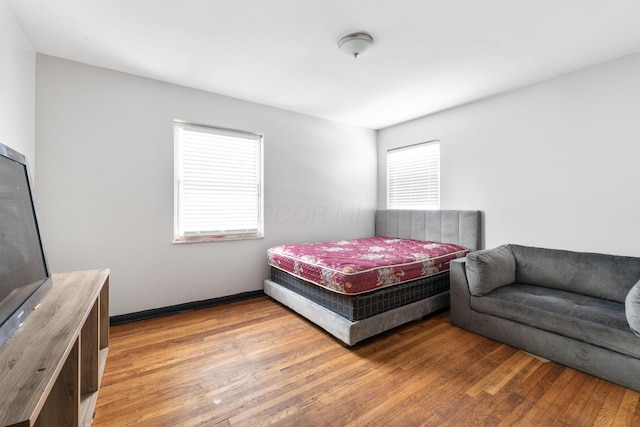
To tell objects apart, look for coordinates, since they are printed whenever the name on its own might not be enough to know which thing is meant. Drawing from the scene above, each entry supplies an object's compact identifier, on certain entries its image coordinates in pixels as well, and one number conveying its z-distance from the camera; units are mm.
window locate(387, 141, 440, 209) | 4066
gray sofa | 1862
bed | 2387
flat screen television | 995
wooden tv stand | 688
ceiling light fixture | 2189
